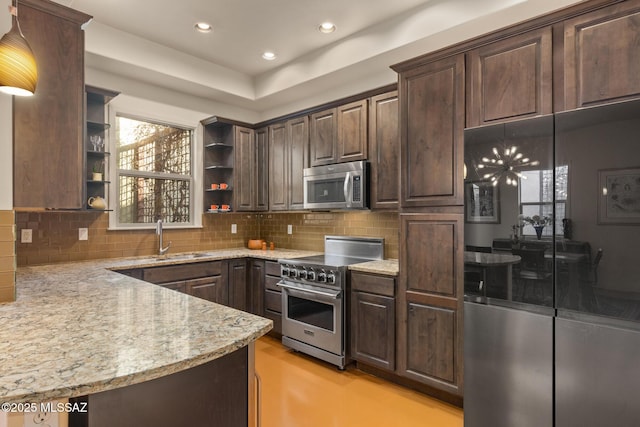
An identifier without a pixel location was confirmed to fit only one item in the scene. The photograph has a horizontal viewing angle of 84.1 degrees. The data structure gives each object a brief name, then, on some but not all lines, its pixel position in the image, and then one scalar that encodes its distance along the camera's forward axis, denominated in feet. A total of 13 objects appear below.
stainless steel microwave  11.02
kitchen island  2.95
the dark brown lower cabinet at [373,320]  9.32
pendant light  4.54
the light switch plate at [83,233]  11.29
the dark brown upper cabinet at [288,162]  13.25
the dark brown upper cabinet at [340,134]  11.30
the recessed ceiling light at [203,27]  10.25
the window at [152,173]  12.46
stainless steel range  10.35
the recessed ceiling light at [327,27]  10.16
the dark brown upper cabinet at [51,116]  6.31
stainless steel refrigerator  5.49
